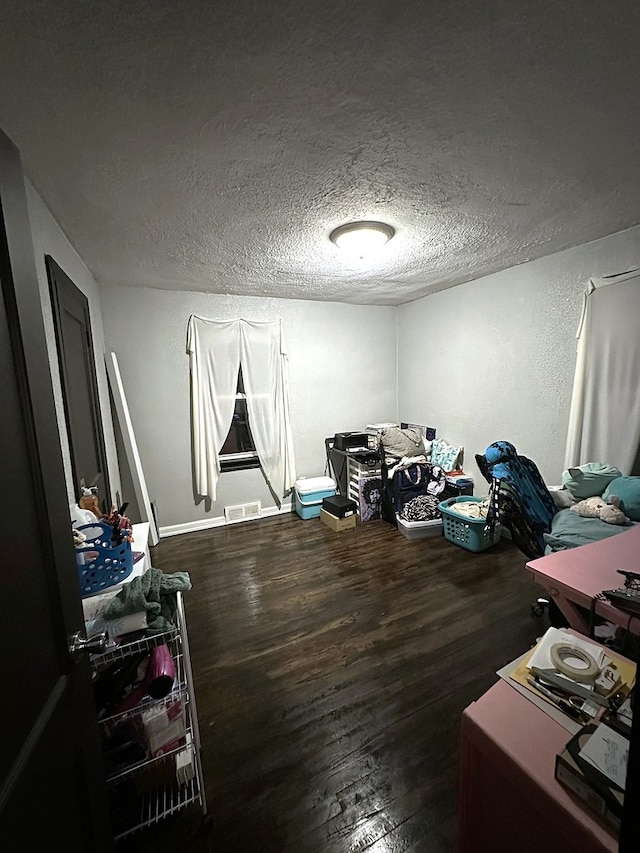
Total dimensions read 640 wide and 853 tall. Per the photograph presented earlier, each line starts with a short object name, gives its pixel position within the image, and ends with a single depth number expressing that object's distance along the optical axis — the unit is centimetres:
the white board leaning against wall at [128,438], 301
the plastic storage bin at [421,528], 323
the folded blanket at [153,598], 120
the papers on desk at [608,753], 67
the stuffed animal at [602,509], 209
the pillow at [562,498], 247
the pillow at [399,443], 388
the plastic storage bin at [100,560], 136
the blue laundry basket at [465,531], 289
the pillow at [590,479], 233
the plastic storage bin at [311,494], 378
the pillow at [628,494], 212
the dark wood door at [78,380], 172
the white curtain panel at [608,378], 229
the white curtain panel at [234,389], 344
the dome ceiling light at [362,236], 201
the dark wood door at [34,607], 60
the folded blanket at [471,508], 296
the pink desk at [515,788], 68
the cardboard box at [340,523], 347
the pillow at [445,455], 372
